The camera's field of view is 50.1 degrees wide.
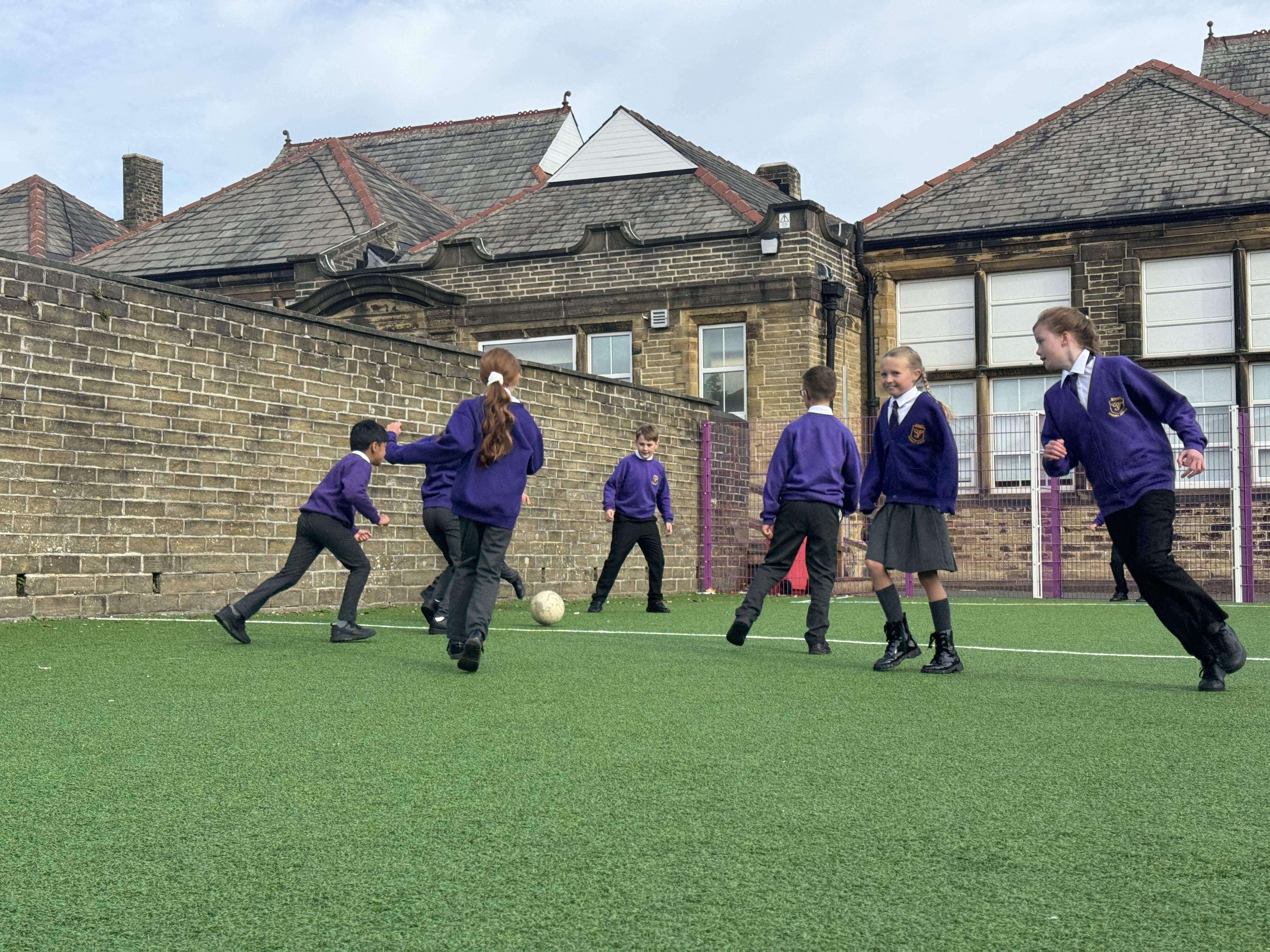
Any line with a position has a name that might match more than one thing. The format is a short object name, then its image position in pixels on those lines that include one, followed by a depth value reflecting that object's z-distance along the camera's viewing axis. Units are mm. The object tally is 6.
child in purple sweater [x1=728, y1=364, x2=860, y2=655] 8461
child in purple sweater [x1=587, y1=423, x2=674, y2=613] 12805
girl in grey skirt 7266
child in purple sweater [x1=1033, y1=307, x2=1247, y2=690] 6344
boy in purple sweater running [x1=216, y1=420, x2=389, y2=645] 8641
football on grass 10703
